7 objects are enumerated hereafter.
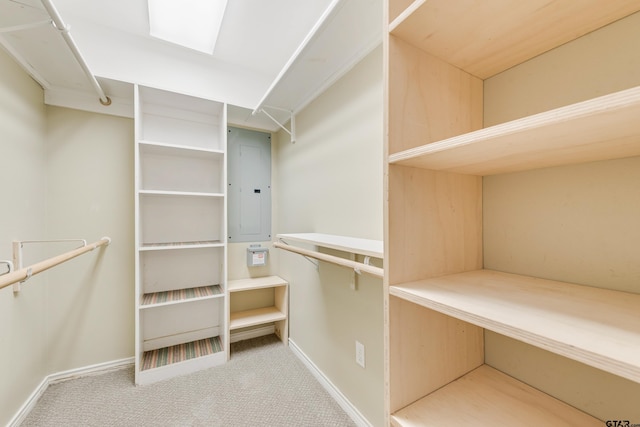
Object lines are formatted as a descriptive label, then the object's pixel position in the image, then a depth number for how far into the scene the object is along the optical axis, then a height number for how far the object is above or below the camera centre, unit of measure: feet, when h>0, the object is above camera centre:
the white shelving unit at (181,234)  6.68 -0.64
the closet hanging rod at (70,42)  3.51 +2.91
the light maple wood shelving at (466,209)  1.65 +0.03
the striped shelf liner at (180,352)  6.55 -3.94
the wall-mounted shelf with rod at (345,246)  3.42 -0.54
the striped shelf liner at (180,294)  6.56 -2.31
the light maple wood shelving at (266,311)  7.54 -3.30
